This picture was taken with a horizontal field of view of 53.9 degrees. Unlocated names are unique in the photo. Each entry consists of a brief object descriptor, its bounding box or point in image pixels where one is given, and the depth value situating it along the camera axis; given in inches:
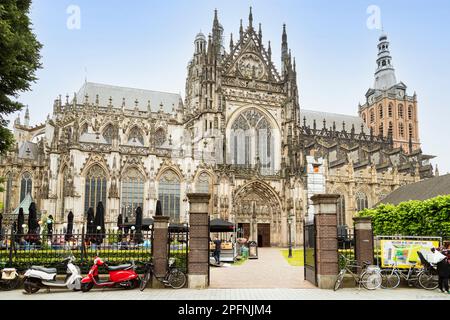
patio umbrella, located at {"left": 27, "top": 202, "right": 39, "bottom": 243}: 928.3
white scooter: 536.4
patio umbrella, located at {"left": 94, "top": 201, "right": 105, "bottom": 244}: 1010.6
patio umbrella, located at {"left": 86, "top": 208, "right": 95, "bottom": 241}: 1013.0
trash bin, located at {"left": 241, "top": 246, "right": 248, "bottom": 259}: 1215.4
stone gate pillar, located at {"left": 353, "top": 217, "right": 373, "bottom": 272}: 608.7
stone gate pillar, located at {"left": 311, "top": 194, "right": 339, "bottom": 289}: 577.3
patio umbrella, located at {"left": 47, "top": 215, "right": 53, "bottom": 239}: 900.6
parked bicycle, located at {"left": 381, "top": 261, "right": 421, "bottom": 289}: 591.5
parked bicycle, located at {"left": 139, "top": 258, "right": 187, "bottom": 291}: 574.2
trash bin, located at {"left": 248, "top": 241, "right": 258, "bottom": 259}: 1242.7
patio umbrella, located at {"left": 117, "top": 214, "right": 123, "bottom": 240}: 1167.9
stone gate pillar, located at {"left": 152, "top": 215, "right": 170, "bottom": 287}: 582.9
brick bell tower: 3184.1
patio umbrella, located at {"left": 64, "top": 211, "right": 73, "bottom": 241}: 1069.1
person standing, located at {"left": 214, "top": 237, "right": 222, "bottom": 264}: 952.1
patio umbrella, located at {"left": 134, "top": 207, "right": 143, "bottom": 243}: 1013.3
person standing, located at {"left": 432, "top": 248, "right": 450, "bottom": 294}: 553.6
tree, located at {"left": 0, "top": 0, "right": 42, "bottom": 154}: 652.7
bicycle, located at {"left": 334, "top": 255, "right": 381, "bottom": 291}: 570.3
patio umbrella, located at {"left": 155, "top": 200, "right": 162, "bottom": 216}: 1205.0
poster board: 608.1
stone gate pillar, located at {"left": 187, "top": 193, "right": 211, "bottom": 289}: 577.0
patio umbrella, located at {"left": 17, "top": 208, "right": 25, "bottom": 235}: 933.8
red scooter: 547.5
